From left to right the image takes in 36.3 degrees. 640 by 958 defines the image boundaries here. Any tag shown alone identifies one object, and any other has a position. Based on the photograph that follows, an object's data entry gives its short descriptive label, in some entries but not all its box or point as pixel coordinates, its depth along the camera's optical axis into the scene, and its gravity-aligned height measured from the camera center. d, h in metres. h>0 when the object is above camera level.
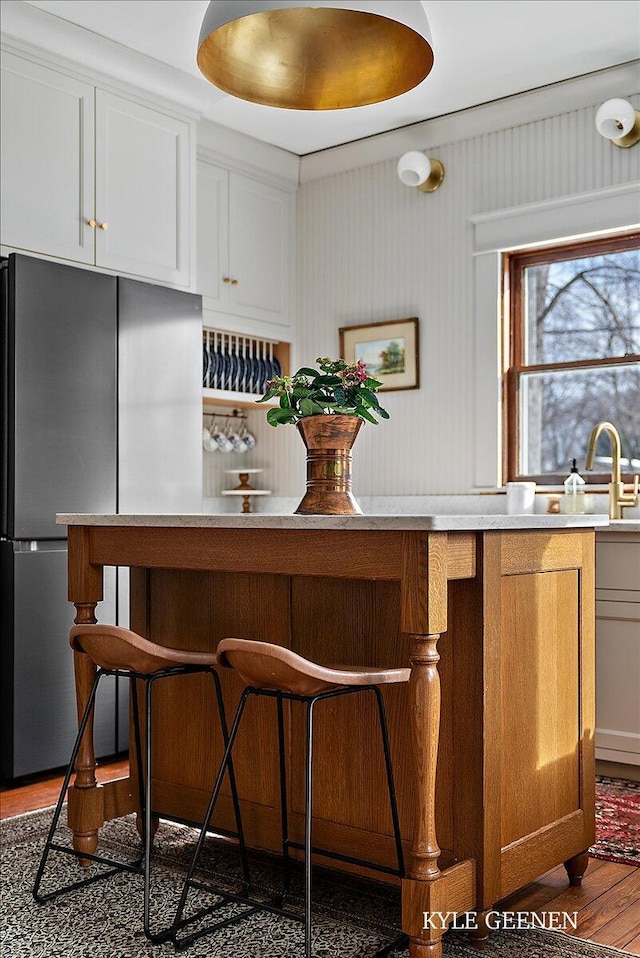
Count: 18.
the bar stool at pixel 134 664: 2.34 -0.42
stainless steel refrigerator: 3.54 +0.16
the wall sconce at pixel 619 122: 3.96 +1.52
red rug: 2.77 -1.04
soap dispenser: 4.05 -0.01
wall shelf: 4.93 +0.66
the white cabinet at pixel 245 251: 4.91 +1.27
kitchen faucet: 3.94 +0.02
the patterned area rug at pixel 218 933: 2.14 -1.00
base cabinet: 3.57 -0.58
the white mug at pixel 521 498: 4.17 -0.03
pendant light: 2.44 +1.11
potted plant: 2.49 +0.19
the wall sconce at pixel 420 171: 4.69 +1.55
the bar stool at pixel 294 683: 1.99 -0.40
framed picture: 4.90 +0.74
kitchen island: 2.02 -0.43
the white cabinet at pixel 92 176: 3.67 +1.29
